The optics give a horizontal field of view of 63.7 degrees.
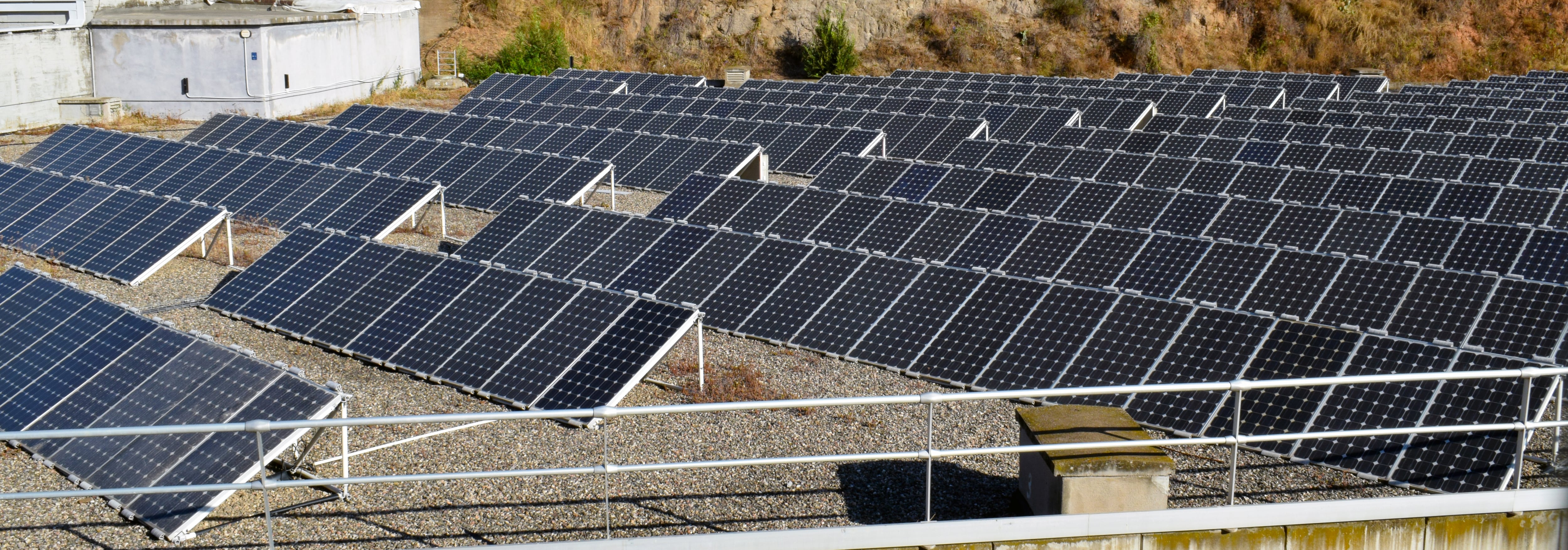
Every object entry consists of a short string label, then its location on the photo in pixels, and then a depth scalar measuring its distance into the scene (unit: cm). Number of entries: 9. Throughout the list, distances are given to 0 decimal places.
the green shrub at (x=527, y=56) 5469
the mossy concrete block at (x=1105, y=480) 1002
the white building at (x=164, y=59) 4081
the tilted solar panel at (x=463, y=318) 1452
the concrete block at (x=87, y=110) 4119
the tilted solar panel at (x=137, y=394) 1120
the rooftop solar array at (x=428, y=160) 2588
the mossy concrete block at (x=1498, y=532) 977
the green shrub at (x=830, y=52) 5928
